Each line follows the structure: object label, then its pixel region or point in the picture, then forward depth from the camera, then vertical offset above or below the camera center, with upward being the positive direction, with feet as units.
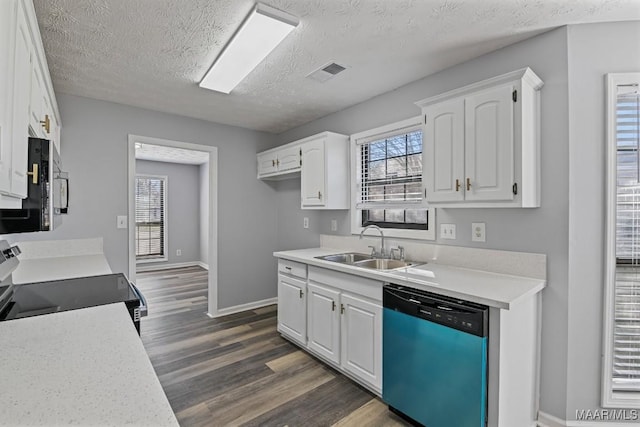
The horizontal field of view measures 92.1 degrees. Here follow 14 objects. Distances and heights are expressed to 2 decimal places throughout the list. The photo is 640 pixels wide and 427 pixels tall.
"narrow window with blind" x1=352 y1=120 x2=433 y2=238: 8.63 +0.98
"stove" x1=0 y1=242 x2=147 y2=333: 4.65 -1.45
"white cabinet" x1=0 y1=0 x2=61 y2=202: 3.17 +1.50
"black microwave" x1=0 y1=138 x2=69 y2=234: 3.78 +0.15
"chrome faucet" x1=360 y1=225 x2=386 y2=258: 9.14 -0.94
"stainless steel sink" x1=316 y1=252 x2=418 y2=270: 8.68 -1.40
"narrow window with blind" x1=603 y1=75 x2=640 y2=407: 5.77 -0.88
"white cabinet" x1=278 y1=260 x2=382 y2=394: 7.04 -2.81
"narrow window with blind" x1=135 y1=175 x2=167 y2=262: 21.45 -0.45
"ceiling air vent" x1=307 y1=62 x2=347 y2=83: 7.68 +3.65
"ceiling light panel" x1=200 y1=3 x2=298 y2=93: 5.59 +3.52
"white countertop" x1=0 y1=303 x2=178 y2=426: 2.26 -1.49
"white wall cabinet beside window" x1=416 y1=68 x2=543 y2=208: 5.80 +1.43
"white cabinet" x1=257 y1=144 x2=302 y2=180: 11.20 +1.97
